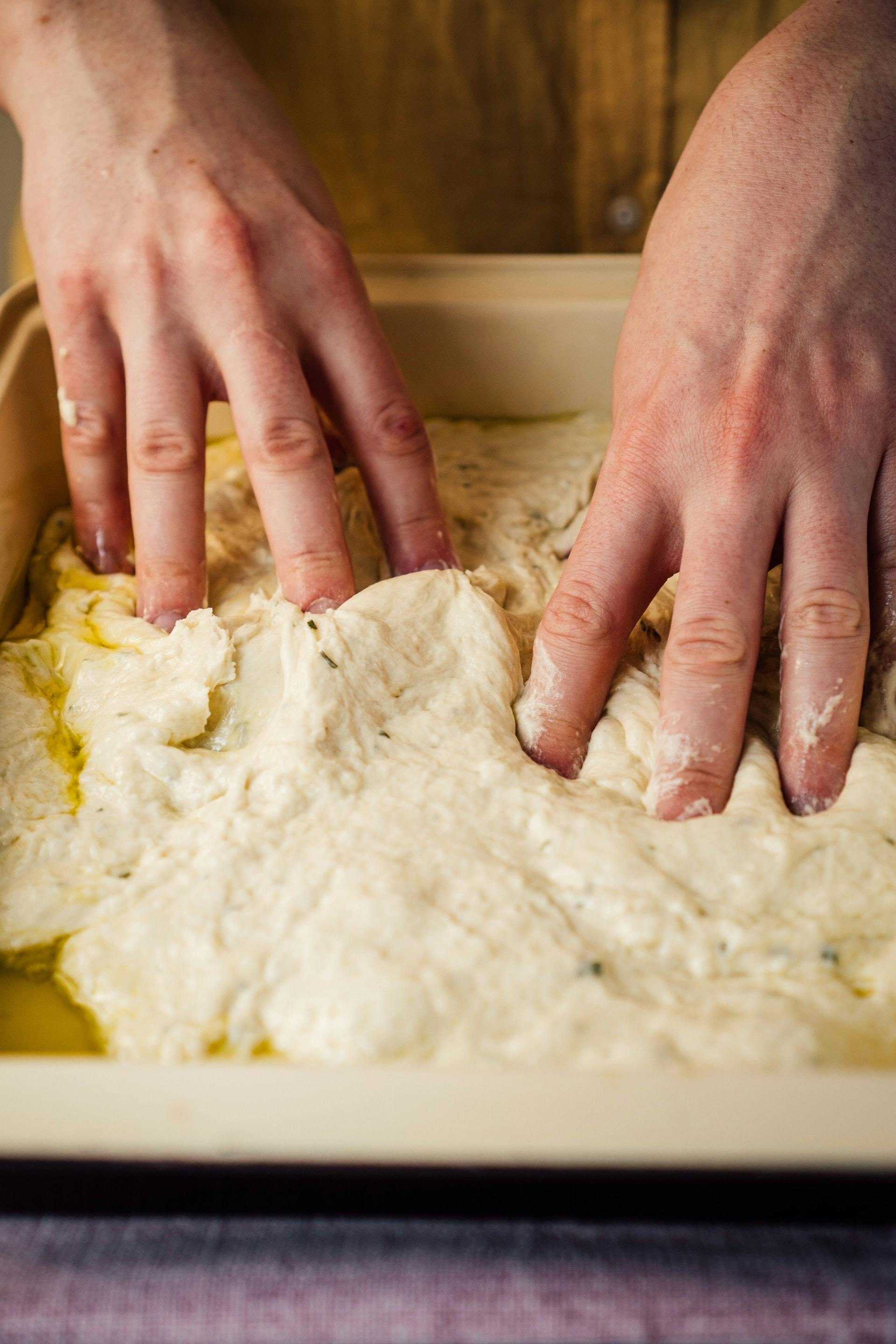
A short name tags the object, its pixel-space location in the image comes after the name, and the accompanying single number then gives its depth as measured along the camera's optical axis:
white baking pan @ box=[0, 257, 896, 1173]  0.36
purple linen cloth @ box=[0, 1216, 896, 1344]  0.38
